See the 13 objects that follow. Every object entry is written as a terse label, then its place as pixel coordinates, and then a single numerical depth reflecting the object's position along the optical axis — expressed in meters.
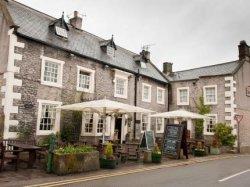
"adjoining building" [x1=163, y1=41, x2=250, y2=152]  24.73
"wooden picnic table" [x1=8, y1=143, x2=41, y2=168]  11.24
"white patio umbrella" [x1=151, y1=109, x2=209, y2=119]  19.25
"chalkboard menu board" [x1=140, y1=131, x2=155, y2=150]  18.35
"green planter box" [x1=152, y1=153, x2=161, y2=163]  14.62
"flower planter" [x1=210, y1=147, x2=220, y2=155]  20.94
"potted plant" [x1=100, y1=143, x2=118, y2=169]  12.24
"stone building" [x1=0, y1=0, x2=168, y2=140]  15.30
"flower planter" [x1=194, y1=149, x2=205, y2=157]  18.92
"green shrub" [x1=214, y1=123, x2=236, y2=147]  23.36
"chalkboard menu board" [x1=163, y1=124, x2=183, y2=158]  16.97
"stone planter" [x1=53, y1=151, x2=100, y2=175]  10.39
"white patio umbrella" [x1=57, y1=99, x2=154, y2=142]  13.78
